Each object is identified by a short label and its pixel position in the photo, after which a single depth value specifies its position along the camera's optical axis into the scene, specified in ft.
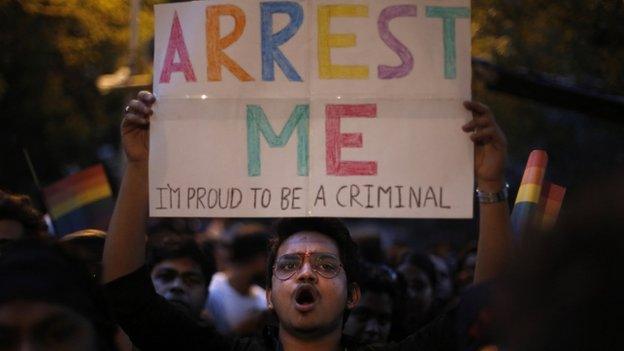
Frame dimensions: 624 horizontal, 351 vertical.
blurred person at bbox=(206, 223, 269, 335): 35.88
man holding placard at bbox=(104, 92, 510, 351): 18.65
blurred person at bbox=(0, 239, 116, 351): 12.06
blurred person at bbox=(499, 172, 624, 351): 7.10
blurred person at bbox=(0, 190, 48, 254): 24.25
